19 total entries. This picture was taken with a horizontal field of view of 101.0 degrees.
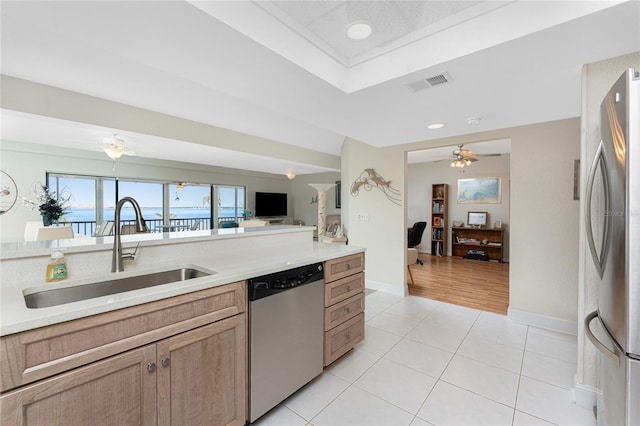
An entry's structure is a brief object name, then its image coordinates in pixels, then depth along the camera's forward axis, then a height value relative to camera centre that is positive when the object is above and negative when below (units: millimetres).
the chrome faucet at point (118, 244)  1475 -187
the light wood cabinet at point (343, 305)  1980 -757
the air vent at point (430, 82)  1721 +885
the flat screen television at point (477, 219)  6223 -175
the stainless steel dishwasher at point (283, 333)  1485 -762
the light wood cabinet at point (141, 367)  864 -620
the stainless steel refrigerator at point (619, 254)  1049 -188
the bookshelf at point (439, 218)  6691 -178
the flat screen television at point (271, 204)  8992 +260
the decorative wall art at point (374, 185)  3855 +416
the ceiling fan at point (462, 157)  4742 +1018
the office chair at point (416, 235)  5867 -523
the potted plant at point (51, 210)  2809 +6
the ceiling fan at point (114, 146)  3785 +938
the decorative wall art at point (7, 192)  4539 +322
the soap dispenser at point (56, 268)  1292 -283
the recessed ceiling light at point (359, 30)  1560 +1108
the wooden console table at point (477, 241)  5945 -696
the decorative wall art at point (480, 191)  6086 +500
